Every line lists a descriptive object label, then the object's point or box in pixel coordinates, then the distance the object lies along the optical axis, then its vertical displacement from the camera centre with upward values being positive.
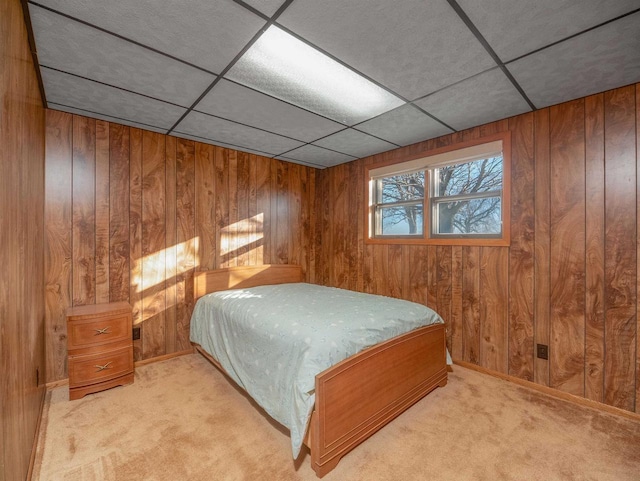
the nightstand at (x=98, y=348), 2.29 -0.89
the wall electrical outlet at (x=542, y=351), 2.41 -0.94
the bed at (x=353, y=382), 1.60 -0.97
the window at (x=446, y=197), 2.73 +0.46
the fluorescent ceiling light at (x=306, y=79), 1.66 +1.09
